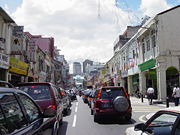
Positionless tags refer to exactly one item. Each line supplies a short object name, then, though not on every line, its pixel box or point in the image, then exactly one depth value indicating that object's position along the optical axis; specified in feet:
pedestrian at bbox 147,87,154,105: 67.40
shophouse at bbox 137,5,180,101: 78.33
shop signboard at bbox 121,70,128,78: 127.47
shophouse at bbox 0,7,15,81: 60.49
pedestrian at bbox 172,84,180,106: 55.71
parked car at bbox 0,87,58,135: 9.66
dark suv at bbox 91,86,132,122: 33.58
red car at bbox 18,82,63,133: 24.07
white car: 11.46
